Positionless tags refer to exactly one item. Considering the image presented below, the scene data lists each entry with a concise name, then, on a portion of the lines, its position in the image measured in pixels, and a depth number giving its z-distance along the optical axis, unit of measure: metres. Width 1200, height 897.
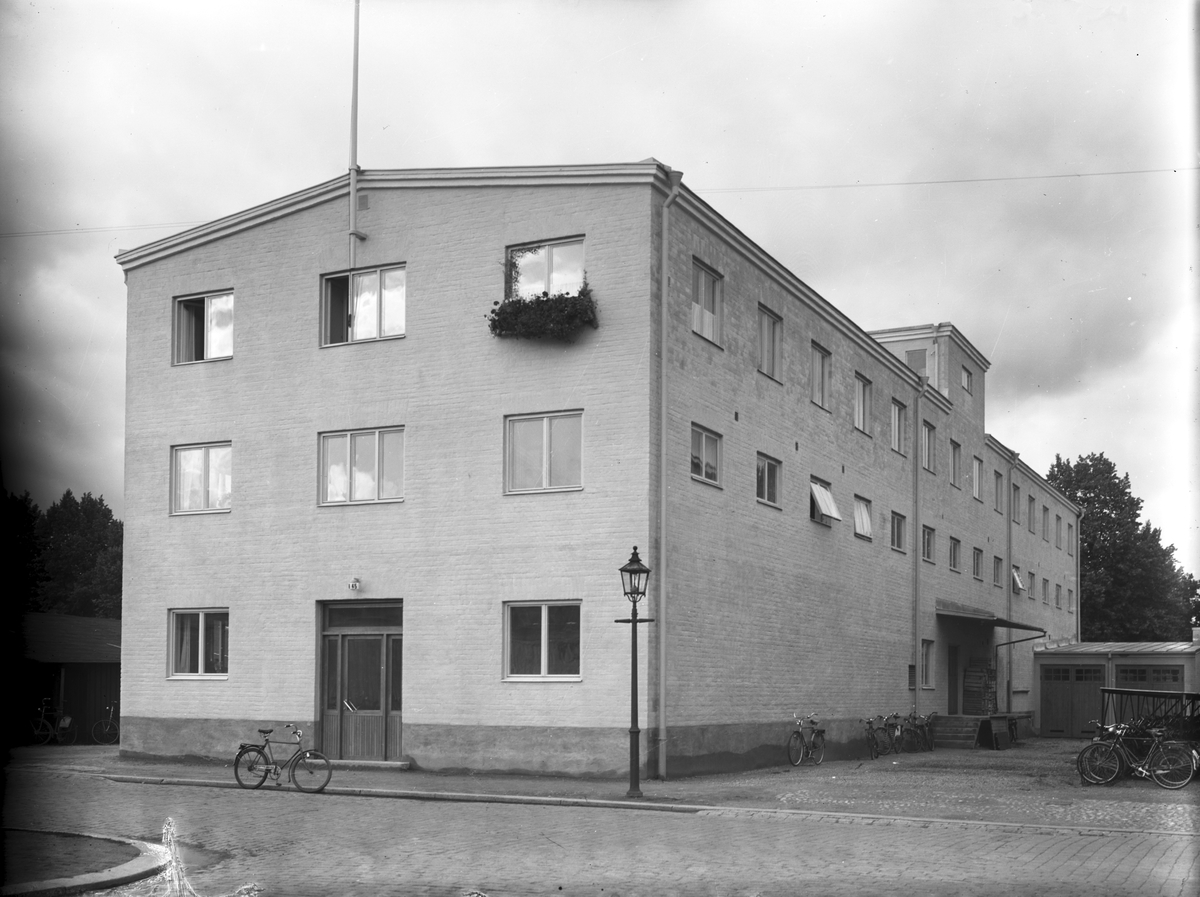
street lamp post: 18.78
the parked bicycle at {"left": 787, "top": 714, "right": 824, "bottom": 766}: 26.05
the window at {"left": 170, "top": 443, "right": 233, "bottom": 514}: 25.53
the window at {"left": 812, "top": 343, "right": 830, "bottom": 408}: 29.64
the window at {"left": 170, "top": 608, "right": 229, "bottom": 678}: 25.12
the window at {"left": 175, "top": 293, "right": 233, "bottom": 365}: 25.98
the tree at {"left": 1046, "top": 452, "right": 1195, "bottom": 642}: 69.69
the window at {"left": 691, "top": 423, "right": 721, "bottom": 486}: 23.47
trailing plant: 22.11
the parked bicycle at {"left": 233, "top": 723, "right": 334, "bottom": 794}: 19.39
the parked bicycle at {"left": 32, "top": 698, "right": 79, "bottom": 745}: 35.00
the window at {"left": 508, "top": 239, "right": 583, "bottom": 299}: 22.83
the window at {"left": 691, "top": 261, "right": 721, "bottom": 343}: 23.86
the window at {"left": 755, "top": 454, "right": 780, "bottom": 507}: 26.12
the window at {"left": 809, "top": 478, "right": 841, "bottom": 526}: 28.59
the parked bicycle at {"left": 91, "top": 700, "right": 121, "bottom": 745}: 36.22
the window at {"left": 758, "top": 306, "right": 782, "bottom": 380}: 26.69
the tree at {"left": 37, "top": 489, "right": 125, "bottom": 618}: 69.19
